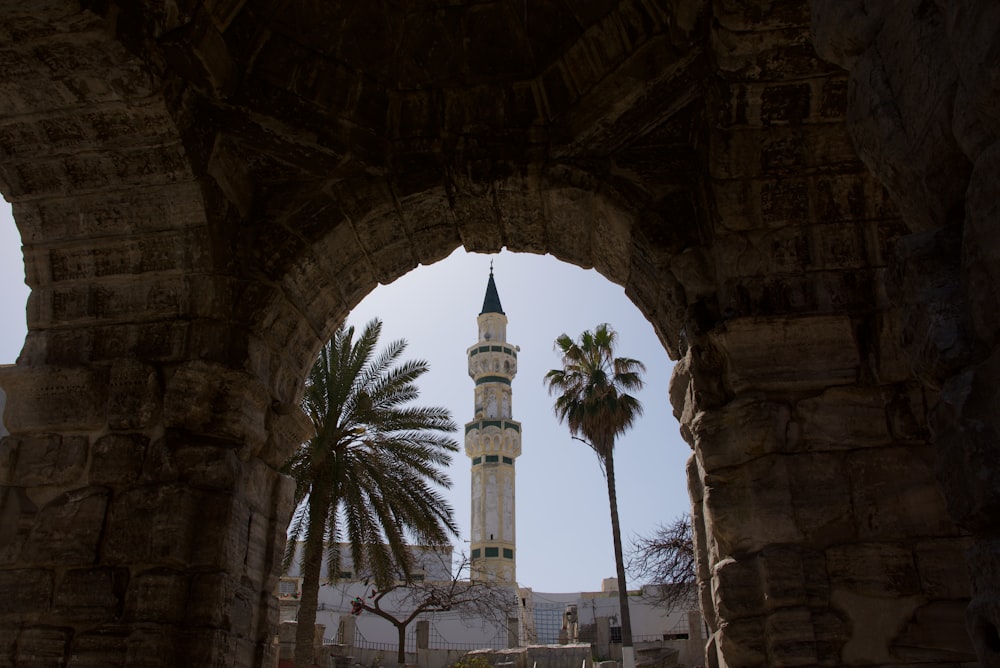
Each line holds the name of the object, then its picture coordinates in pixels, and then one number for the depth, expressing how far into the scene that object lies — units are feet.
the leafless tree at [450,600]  65.67
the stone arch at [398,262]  12.71
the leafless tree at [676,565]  61.98
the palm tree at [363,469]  40.98
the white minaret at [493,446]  148.97
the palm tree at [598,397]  64.95
